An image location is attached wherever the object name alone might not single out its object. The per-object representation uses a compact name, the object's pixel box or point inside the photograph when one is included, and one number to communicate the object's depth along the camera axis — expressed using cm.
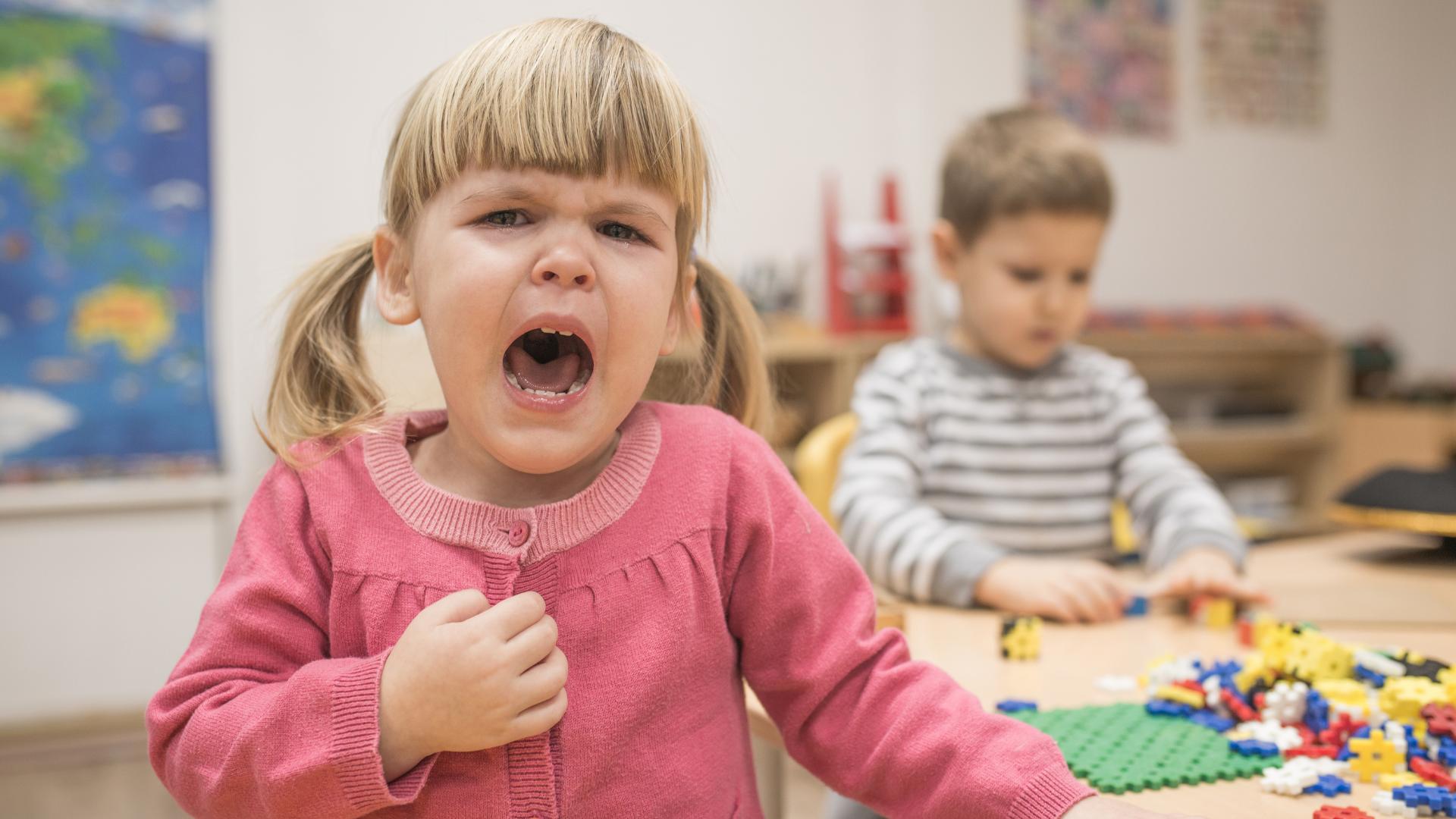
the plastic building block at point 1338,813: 59
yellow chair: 135
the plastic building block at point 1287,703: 75
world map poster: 240
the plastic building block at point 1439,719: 68
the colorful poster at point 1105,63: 348
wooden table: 65
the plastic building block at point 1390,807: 60
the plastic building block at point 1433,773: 64
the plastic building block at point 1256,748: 70
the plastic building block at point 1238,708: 76
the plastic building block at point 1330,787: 64
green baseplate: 66
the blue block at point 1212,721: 75
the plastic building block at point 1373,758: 67
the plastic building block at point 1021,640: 91
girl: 60
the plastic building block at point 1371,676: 79
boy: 133
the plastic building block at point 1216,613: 103
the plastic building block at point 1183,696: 79
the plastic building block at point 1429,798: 60
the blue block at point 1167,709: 78
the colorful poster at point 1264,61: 374
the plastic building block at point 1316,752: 69
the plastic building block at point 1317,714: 73
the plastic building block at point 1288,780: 64
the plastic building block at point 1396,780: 64
